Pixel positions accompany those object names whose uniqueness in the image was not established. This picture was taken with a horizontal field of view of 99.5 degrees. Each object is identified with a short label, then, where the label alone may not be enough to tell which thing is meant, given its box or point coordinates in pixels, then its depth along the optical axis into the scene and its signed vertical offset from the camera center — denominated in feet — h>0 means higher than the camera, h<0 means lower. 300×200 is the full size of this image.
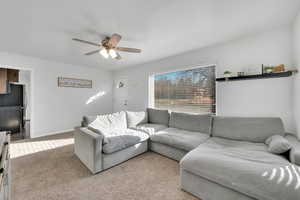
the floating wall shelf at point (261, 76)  6.91 +1.35
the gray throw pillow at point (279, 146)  5.16 -1.97
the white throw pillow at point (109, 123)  8.00 -1.74
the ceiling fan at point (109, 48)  7.47 +3.15
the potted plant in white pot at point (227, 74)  8.75 +1.72
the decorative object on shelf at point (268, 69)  7.35 +1.73
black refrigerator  14.40 -1.31
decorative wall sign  14.08 +1.91
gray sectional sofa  3.96 -2.39
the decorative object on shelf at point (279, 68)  7.07 +1.70
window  10.50 +0.75
